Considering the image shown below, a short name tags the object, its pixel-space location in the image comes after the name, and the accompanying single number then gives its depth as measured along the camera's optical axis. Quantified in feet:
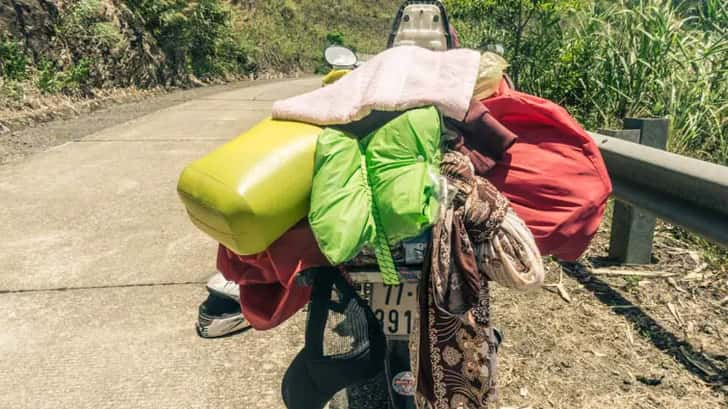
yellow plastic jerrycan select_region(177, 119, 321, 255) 4.93
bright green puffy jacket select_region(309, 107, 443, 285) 5.09
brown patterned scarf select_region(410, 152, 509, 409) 5.51
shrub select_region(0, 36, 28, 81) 31.30
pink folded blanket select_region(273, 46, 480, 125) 5.52
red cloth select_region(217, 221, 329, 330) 5.52
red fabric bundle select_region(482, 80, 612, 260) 5.94
